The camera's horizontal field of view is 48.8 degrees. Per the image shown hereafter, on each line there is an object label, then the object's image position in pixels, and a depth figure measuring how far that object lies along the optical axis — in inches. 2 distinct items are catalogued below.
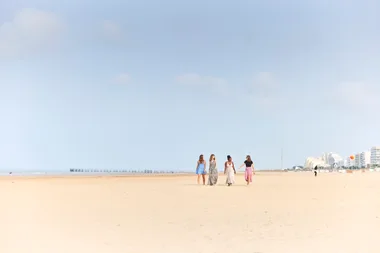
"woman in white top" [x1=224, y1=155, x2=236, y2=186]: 1004.6
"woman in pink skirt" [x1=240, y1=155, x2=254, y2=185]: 1023.0
